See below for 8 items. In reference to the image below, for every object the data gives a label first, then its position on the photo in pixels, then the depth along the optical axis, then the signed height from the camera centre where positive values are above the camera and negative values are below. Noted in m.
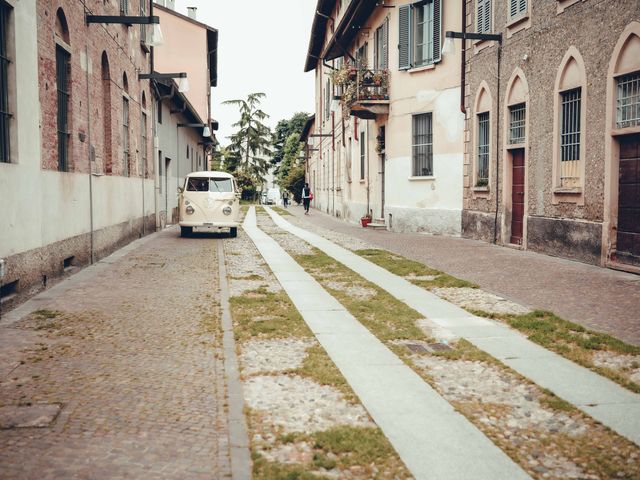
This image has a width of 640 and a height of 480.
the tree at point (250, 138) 75.62 +7.08
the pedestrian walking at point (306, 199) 37.46 +0.06
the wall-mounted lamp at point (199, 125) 28.21 +3.22
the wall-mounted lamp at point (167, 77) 16.27 +3.24
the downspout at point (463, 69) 17.83 +3.53
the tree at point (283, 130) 96.88 +10.27
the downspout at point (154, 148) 21.34 +1.68
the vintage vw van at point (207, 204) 19.17 -0.11
